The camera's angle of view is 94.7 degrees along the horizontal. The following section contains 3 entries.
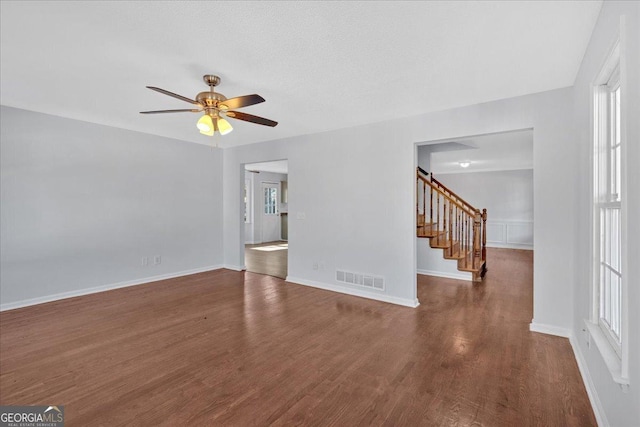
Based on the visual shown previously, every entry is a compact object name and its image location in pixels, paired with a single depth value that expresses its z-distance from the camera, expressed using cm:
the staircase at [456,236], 501
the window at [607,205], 169
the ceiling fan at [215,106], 260
